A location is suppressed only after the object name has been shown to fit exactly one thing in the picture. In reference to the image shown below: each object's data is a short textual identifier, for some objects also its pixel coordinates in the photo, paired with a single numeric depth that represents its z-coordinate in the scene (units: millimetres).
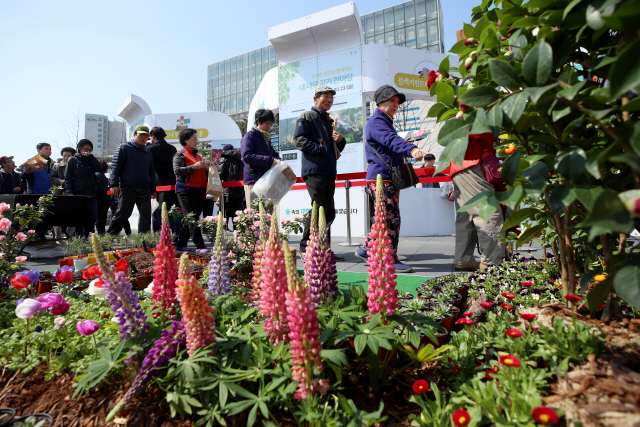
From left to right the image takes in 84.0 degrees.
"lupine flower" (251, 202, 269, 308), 1607
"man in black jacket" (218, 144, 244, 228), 6914
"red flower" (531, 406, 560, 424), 890
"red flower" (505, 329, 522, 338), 1201
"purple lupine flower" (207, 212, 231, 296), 1960
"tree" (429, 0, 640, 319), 792
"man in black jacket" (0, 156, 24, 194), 8297
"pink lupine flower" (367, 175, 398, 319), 1352
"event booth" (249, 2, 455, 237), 9539
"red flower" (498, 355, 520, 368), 1070
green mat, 3458
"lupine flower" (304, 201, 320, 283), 1609
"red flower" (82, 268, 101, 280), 2302
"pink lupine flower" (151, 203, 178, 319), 1520
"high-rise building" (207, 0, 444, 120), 45156
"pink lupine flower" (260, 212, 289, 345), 1185
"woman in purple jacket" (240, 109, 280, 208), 4488
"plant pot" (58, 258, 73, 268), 3862
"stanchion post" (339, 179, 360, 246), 7127
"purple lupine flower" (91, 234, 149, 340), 1265
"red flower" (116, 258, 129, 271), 2324
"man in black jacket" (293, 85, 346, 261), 4281
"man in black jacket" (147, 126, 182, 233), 6383
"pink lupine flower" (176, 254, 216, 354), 1166
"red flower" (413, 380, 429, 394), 1168
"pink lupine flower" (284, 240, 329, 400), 1023
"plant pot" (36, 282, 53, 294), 3176
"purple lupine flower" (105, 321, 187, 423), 1081
